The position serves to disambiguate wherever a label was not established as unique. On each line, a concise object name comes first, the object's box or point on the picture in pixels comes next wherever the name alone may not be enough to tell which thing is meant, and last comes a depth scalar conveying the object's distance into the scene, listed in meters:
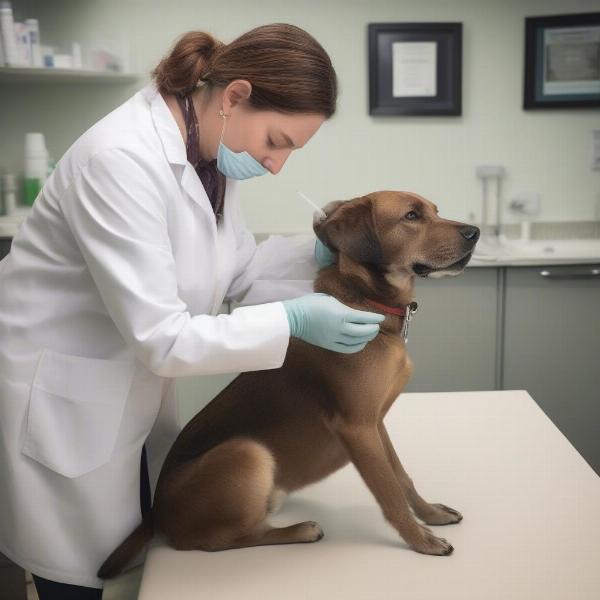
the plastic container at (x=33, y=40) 2.91
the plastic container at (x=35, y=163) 3.05
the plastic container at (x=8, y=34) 2.84
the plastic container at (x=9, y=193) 3.08
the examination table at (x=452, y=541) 1.03
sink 2.84
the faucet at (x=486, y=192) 3.30
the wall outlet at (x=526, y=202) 3.36
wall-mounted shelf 2.91
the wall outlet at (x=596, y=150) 3.33
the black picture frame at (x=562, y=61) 3.21
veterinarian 1.10
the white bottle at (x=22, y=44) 2.90
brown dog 1.17
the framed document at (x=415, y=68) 3.20
